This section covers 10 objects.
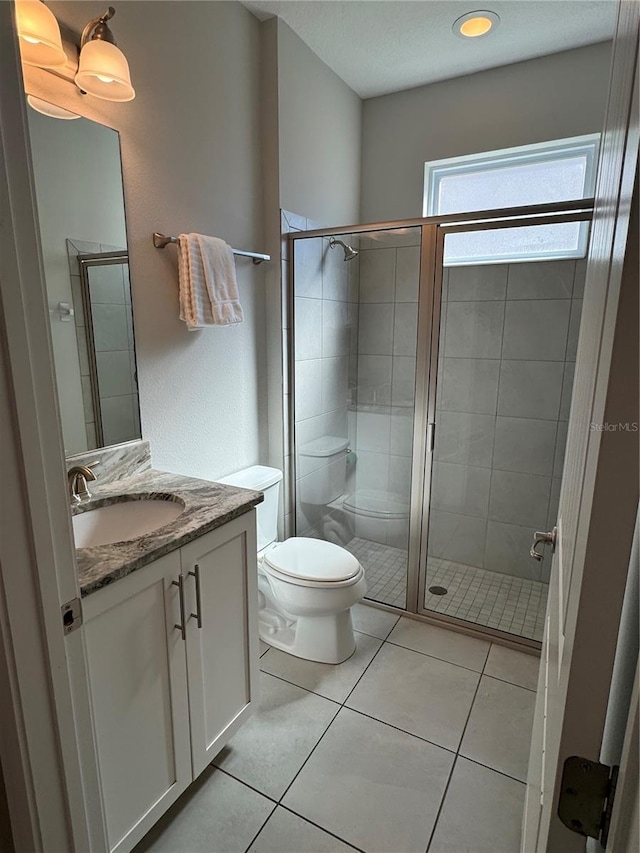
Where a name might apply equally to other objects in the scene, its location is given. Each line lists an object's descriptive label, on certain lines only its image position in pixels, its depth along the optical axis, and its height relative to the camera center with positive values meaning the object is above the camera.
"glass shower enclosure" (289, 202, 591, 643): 2.37 -0.39
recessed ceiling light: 2.05 +1.35
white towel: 1.79 +0.19
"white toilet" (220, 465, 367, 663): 1.95 -1.06
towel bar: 1.74 +0.33
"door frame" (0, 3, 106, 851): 0.67 -0.35
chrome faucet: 1.36 -0.43
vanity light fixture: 1.33 +0.76
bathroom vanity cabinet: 1.10 -0.89
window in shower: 2.38 +0.79
